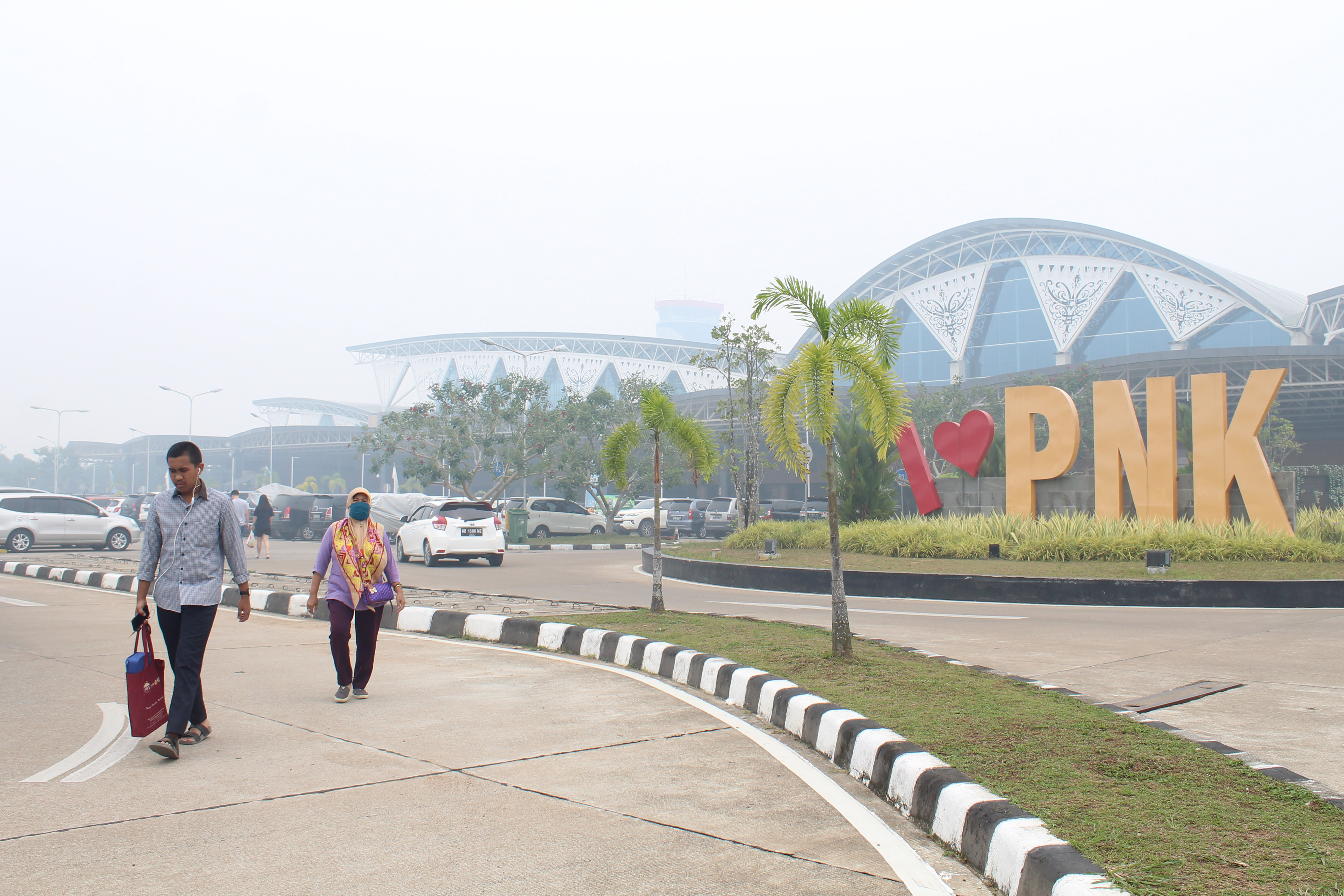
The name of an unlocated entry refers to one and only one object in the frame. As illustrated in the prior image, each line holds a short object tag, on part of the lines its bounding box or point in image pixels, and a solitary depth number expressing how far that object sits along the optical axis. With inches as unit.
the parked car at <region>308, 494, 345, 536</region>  1430.9
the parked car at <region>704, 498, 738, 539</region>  1637.6
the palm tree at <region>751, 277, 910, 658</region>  320.8
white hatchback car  871.7
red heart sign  839.1
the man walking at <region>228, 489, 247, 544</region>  1085.8
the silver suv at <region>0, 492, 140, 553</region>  1089.4
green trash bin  1302.9
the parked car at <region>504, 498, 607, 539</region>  1467.8
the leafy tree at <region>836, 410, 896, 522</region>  917.2
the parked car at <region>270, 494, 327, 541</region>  1466.5
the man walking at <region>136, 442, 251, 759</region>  221.1
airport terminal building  1951.3
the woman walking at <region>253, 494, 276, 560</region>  927.0
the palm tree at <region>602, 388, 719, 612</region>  454.9
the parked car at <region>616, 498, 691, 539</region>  1611.7
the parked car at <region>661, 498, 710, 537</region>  1592.0
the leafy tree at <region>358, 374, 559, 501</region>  1541.6
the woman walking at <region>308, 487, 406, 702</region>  275.7
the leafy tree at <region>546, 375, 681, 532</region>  1615.4
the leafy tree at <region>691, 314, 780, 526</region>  1085.8
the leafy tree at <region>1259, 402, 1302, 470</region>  1776.6
